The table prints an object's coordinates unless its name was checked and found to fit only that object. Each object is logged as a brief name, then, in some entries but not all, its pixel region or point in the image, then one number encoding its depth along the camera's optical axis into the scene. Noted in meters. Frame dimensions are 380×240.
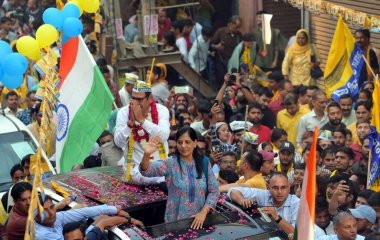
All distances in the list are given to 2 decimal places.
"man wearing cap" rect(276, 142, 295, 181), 12.73
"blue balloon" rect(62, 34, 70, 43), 13.25
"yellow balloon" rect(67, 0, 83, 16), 13.33
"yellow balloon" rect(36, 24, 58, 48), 12.58
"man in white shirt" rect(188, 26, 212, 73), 20.92
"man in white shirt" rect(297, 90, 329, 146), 14.89
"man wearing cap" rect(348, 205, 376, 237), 10.21
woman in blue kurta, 9.45
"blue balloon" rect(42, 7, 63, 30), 12.89
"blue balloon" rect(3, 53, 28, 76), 12.34
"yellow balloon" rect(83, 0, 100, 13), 13.54
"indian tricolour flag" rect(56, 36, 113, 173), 12.55
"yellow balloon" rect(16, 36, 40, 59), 12.77
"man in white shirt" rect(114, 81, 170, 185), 10.45
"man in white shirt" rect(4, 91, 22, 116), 16.42
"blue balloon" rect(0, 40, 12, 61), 12.45
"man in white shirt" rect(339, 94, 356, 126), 14.85
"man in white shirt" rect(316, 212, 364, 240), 9.47
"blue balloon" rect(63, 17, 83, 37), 12.83
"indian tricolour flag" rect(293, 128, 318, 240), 7.68
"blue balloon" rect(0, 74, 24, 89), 12.38
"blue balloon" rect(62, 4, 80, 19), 12.91
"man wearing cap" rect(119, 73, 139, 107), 15.75
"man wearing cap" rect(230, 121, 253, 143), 14.20
